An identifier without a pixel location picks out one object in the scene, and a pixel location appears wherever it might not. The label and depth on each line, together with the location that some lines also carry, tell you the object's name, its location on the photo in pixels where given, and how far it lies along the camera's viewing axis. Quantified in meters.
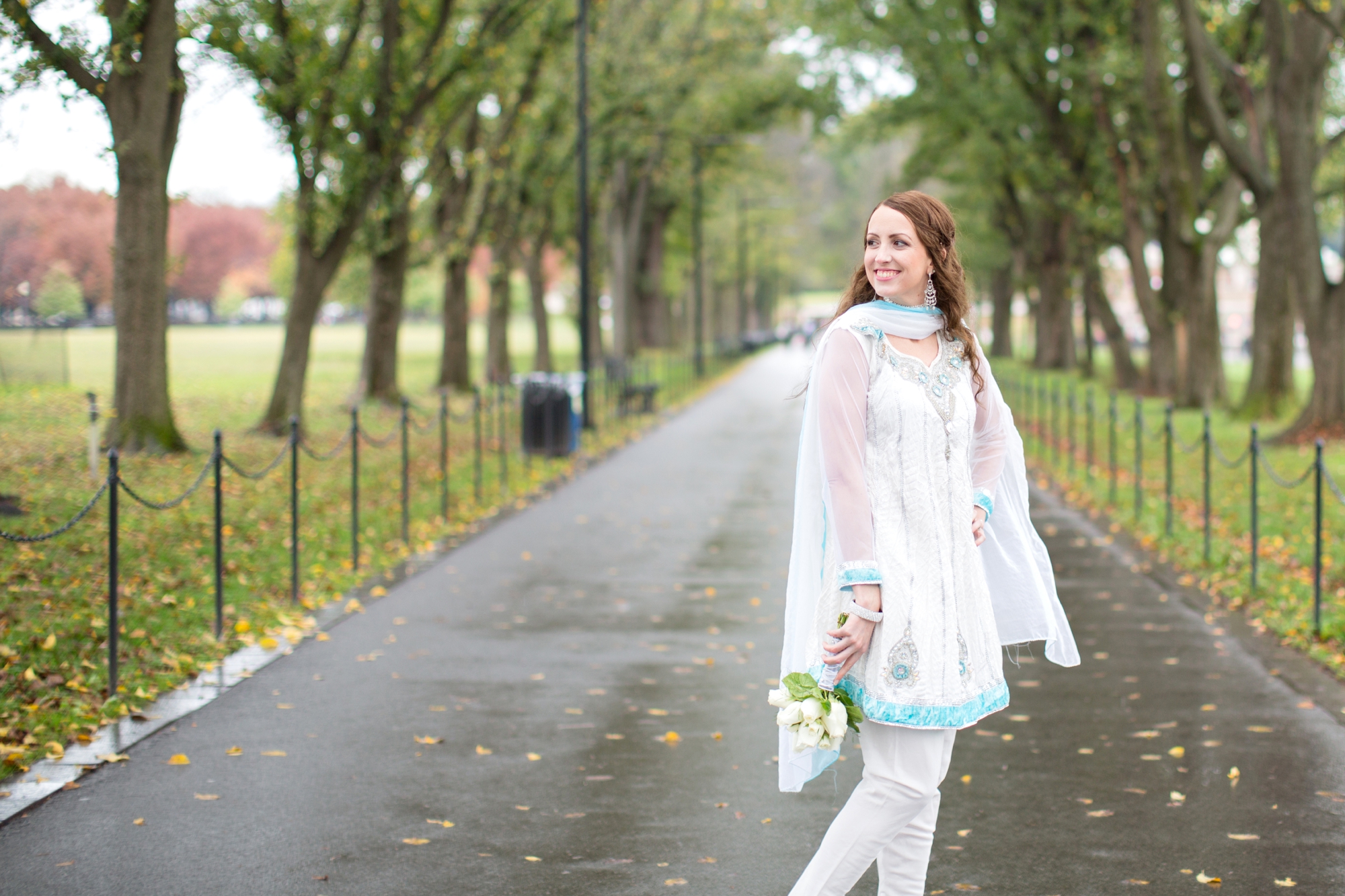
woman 3.32
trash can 19.02
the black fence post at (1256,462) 9.01
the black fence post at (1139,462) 13.02
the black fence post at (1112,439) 14.23
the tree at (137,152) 13.94
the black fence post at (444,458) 13.05
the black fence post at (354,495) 10.23
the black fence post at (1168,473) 11.87
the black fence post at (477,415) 14.74
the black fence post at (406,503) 11.62
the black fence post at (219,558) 7.87
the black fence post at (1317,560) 7.90
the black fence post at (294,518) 8.88
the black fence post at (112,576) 6.50
